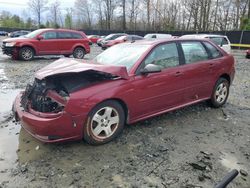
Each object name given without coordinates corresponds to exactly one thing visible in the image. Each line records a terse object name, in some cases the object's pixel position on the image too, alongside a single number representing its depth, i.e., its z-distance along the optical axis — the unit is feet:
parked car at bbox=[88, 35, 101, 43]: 87.31
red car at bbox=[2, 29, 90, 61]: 32.07
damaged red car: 8.64
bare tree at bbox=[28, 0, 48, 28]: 172.39
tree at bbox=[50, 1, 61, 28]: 176.39
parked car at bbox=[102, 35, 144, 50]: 54.80
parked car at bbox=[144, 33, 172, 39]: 58.25
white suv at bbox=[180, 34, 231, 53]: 36.73
